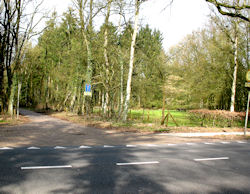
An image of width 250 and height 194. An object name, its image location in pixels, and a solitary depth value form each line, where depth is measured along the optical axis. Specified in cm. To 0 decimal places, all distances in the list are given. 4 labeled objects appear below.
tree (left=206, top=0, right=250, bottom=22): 1165
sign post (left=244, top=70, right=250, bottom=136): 1456
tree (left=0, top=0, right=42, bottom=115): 2445
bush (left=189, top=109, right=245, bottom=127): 1952
